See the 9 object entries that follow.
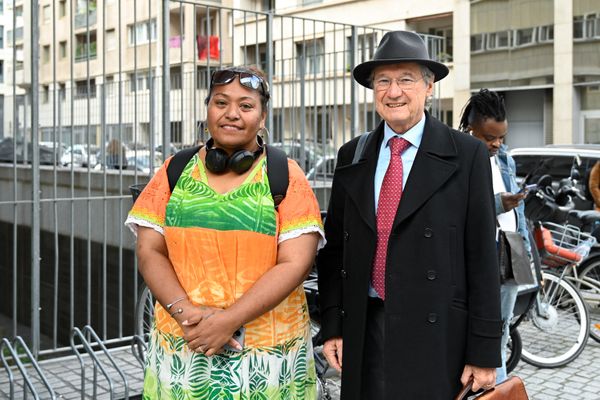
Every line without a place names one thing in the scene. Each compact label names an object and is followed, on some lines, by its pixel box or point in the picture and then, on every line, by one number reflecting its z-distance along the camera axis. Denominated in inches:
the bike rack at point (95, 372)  165.2
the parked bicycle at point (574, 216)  262.8
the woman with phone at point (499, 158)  159.5
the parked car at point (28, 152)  235.5
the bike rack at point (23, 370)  156.8
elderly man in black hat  102.9
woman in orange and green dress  103.7
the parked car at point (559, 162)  366.3
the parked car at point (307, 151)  302.2
